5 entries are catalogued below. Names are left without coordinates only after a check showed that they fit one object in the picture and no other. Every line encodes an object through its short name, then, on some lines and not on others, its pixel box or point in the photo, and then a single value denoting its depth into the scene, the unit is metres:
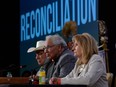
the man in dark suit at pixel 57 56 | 7.77
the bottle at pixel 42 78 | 6.66
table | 7.37
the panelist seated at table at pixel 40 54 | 8.94
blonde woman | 6.31
